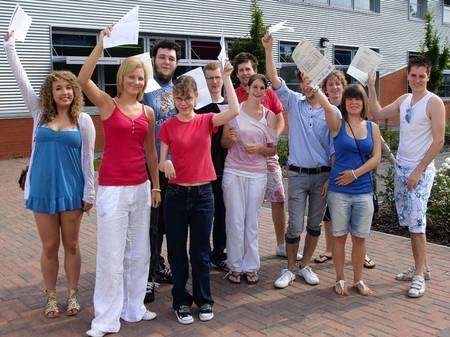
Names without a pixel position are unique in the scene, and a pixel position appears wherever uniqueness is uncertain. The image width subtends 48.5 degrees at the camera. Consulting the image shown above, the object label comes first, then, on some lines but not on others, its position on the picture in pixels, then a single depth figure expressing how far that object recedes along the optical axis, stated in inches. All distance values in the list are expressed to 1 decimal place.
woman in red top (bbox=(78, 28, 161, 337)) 145.2
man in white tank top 171.6
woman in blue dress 151.4
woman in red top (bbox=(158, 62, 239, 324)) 152.8
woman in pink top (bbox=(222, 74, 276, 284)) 178.7
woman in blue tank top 171.8
